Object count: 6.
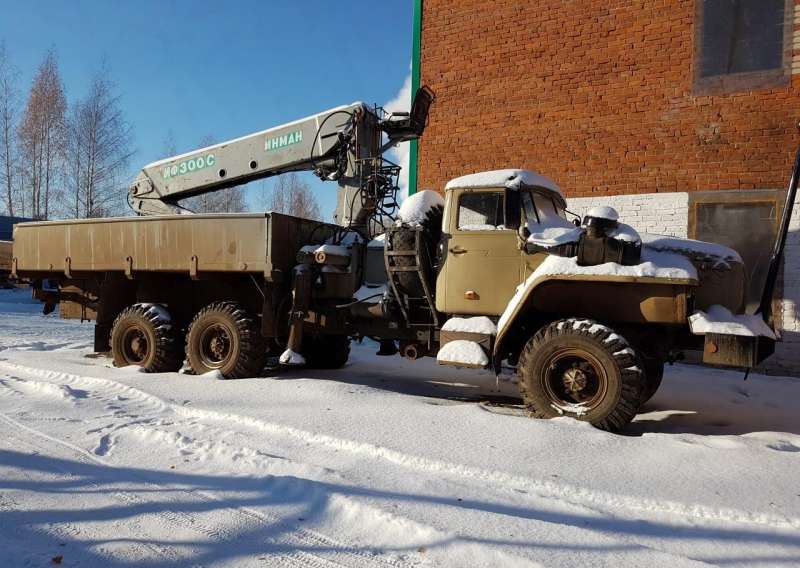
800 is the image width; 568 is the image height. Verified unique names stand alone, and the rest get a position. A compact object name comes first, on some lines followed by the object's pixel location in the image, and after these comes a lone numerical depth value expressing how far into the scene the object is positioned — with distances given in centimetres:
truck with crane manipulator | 492
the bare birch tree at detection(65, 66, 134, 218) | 2356
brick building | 864
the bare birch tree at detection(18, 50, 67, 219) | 2433
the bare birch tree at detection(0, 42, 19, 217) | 2388
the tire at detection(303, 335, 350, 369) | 813
